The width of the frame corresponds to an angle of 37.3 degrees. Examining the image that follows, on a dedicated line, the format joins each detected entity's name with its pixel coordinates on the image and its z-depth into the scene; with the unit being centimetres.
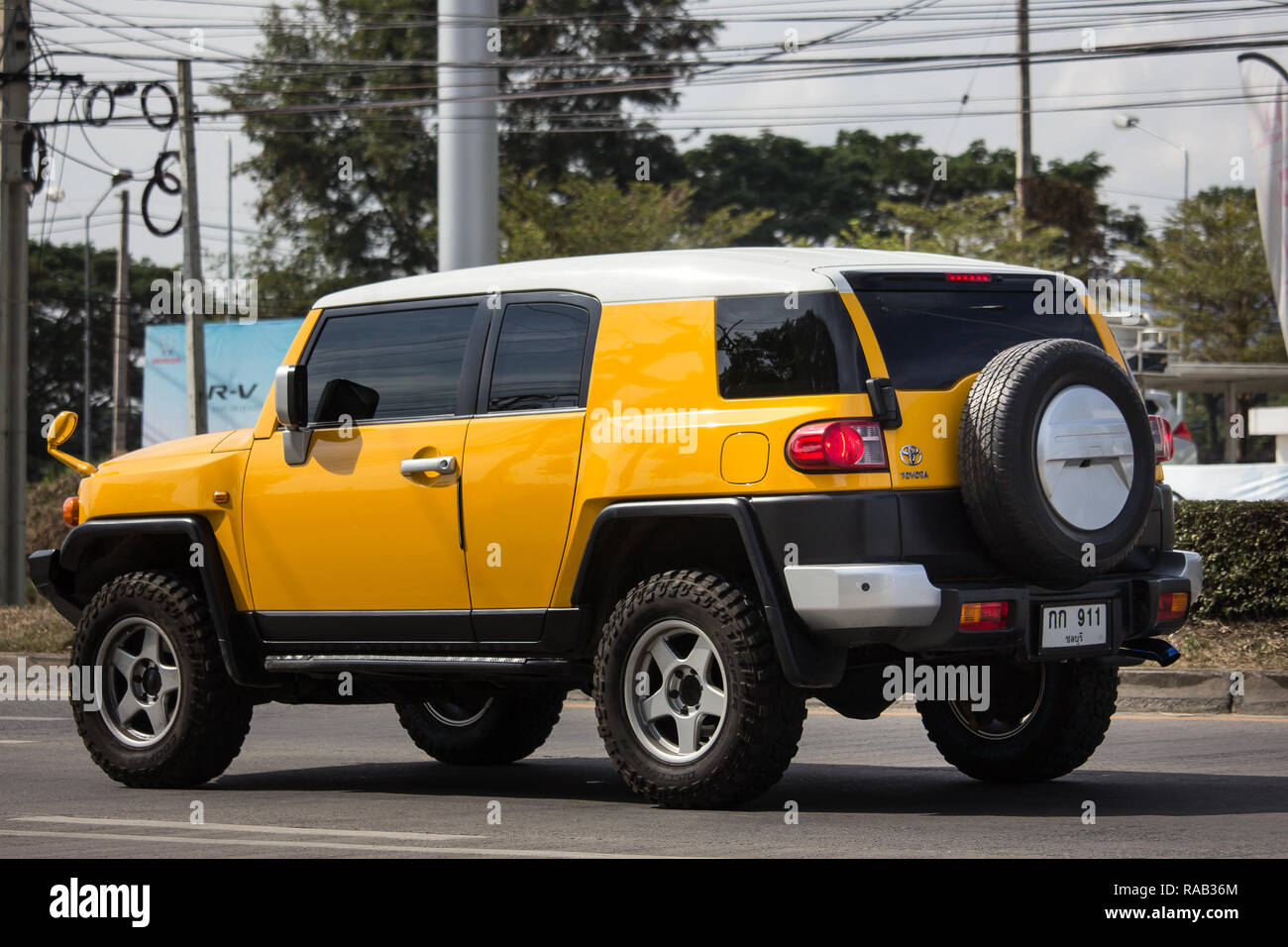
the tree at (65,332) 7150
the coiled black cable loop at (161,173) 2852
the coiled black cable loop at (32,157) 2159
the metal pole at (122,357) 4803
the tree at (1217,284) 5209
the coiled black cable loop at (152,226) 2598
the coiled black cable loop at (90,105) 2478
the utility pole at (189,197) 2959
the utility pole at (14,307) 2117
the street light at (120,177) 3366
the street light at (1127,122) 3975
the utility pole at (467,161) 1902
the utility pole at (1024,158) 3453
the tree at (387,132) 4909
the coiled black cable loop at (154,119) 2538
